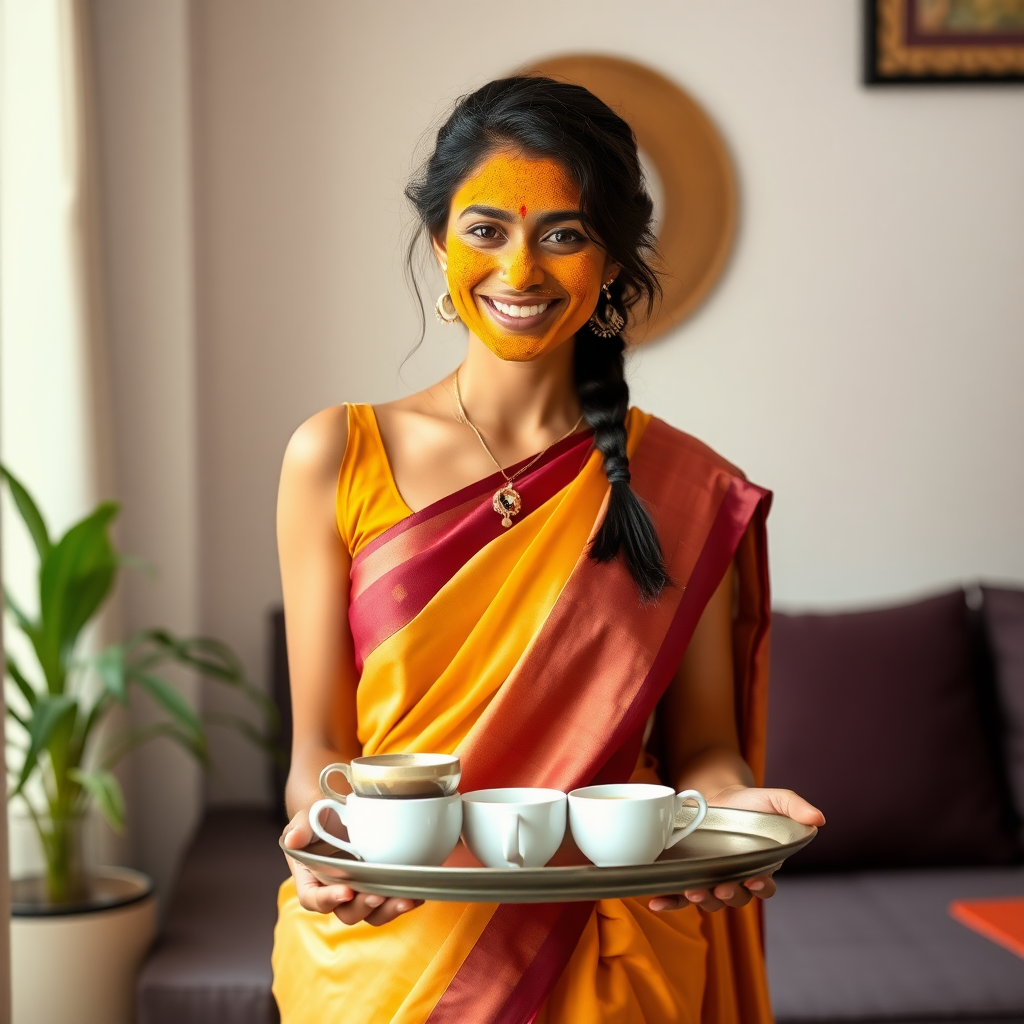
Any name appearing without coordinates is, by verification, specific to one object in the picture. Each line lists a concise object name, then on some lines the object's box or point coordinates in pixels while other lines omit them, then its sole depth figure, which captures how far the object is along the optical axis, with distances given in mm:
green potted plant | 2199
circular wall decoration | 2951
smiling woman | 1180
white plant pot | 2201
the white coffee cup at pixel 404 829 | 986
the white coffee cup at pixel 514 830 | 997
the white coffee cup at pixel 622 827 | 1018
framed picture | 2996
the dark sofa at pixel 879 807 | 2229
